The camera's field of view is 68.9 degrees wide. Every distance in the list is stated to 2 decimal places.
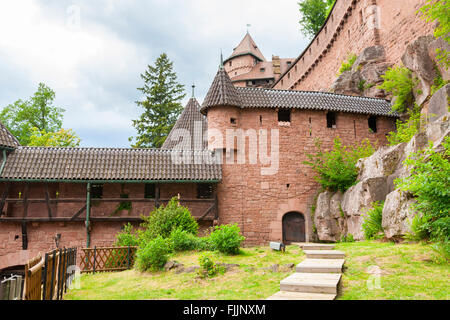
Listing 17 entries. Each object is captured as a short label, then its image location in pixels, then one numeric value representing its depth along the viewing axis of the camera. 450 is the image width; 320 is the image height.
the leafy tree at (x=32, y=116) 30.14
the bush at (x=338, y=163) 14.78
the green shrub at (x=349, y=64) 22.32
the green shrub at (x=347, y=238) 12.58
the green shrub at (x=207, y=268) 8.11
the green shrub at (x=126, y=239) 12.55
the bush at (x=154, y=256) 9.45
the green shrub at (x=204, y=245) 10.98
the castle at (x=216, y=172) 14.22
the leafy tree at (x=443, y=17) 11.22
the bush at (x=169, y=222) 12.17
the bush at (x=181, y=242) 11.14
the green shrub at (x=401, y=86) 15.63
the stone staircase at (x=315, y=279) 5.20
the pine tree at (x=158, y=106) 29.83
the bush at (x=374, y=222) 10.77
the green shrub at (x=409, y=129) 13.73
